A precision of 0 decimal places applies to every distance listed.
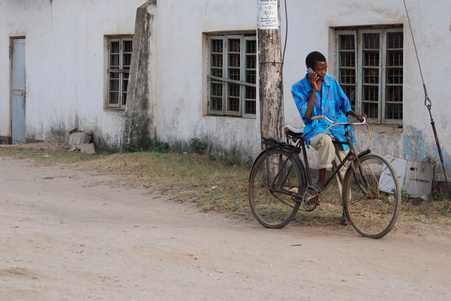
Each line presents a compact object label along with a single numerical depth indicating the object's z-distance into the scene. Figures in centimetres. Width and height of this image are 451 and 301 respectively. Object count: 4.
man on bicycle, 986
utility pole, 1269
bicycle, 944
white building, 1359
